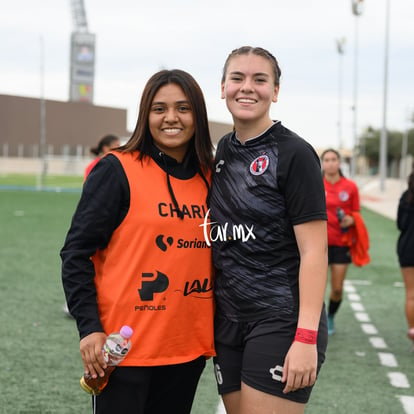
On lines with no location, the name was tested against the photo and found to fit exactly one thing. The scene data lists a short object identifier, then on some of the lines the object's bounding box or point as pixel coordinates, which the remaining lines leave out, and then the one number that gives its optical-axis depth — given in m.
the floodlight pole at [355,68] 48.06
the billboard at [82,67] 106.31
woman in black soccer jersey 2.74
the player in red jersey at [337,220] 7.70
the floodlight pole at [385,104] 42.59
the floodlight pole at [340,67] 63.19
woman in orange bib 2.83
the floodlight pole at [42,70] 43.31
